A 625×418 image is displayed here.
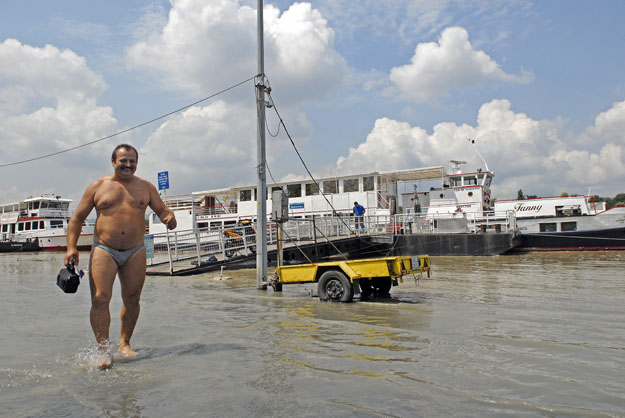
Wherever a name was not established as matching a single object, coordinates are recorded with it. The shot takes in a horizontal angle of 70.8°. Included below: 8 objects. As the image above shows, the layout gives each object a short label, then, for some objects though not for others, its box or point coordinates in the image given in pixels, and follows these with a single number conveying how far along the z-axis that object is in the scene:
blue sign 28.59
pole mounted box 9.92
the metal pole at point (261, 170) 10.27
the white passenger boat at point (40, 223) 37.56
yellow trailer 7.61
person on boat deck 22.79
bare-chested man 3.90
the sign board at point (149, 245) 14.13
